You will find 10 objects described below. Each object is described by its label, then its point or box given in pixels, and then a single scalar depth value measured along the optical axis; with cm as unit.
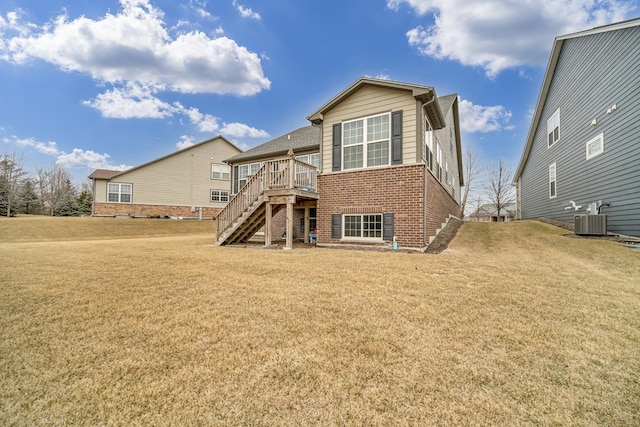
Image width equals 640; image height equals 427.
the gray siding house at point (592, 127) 901
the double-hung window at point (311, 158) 1430
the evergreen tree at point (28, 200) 3712
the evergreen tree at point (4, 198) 3347
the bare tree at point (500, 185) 3253
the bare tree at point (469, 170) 3362
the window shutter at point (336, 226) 1062
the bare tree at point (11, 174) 3397
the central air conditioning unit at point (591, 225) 941
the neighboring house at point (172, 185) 2658
